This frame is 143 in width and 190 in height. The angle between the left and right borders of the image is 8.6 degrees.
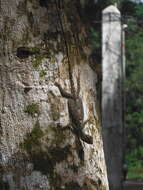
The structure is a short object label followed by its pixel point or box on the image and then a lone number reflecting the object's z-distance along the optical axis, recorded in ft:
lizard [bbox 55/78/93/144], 10.51
